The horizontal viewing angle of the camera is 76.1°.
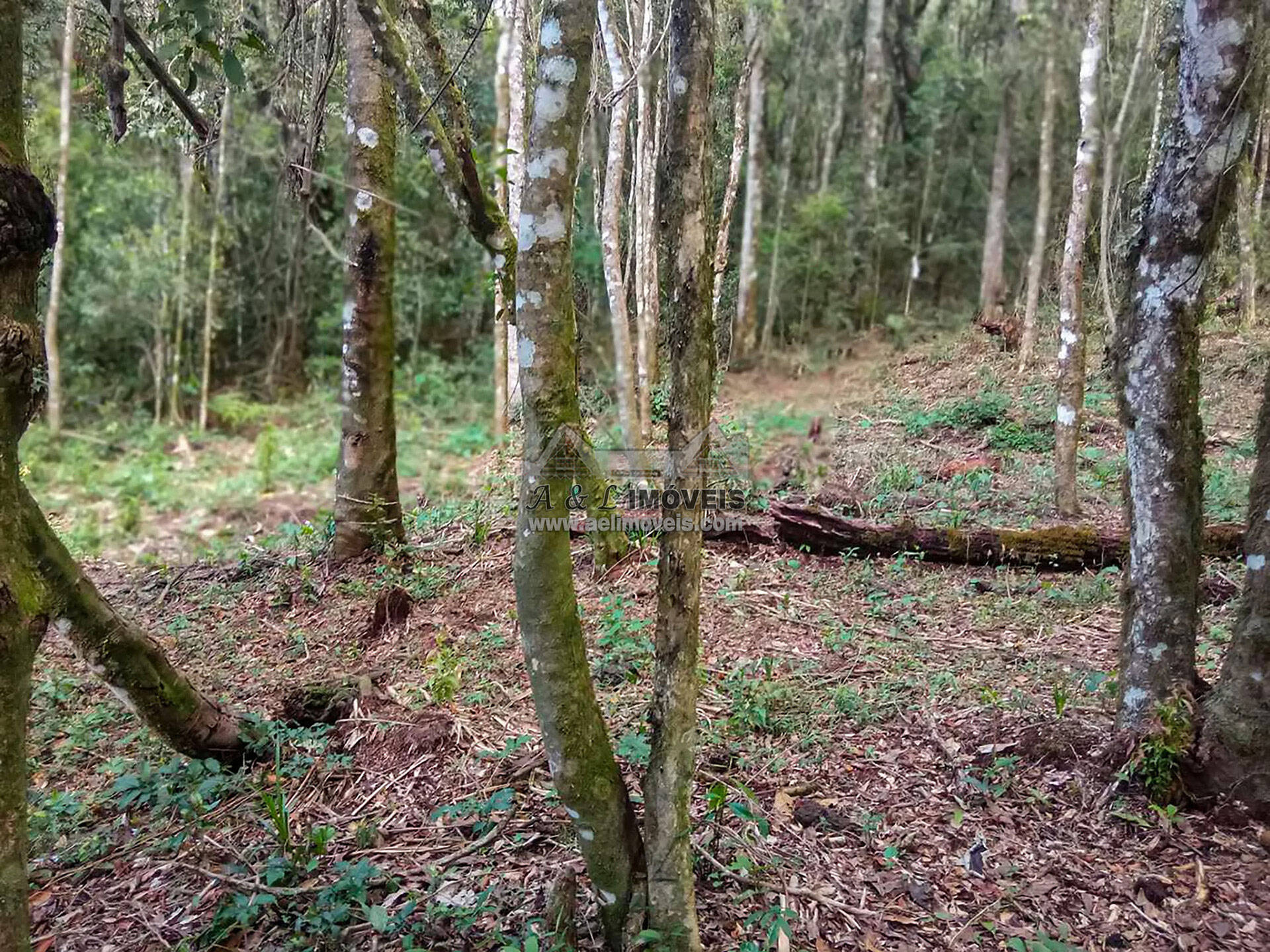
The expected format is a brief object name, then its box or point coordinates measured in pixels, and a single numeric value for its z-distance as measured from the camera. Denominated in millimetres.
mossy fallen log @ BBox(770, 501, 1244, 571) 6016
